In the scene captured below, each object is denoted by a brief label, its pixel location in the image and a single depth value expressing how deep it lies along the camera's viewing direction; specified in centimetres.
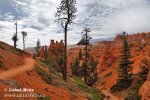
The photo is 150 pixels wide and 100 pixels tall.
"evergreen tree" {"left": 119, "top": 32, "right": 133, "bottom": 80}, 2910
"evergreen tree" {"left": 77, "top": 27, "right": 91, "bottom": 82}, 2319
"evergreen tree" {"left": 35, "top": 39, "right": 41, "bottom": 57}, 6319
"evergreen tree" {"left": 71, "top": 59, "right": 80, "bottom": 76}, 4836
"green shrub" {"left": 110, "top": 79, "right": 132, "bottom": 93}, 2852
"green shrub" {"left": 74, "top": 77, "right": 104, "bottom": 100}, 1437
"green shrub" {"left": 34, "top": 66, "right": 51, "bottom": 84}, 1356
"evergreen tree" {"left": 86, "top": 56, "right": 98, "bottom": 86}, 2565
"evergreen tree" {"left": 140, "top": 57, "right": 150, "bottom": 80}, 2455
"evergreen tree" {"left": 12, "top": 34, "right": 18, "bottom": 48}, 4213
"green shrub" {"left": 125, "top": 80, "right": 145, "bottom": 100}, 2013
